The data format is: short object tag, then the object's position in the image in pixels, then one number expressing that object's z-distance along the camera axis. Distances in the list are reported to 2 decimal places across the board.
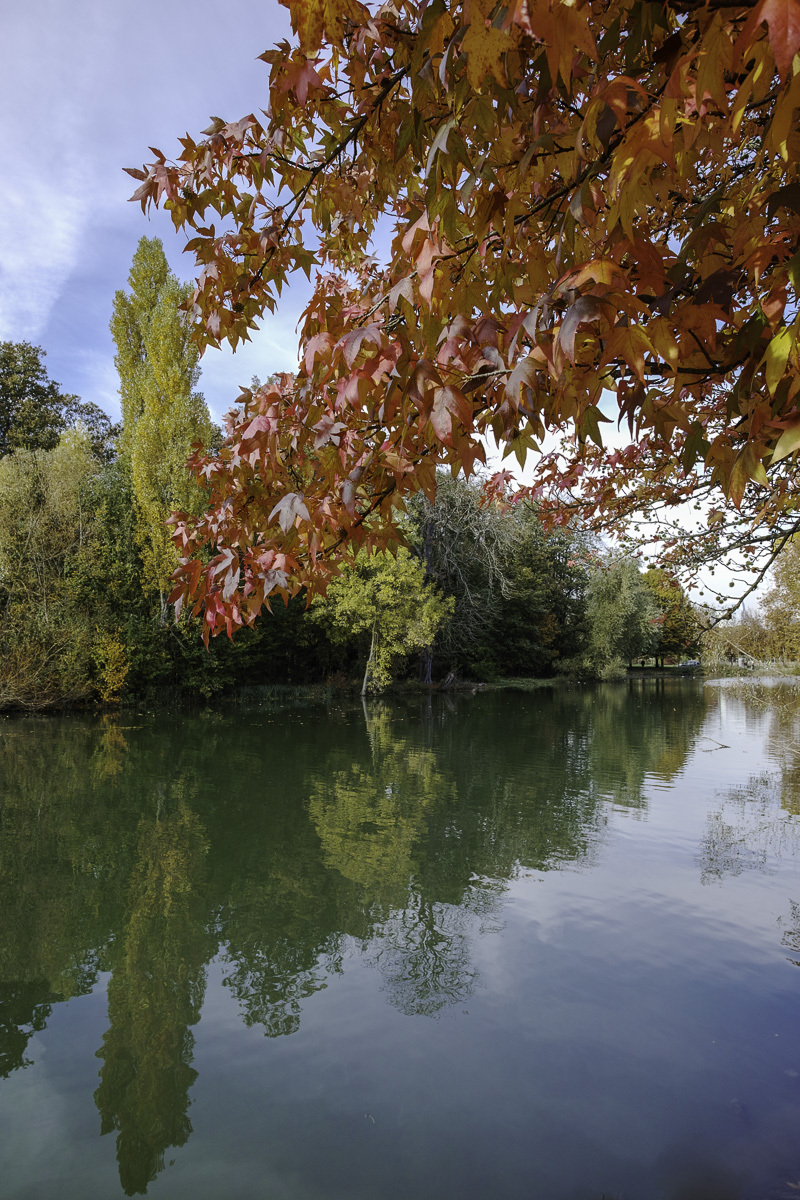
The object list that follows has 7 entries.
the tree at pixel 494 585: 21.50
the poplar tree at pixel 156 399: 17.78
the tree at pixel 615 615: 32.44
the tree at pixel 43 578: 15.47
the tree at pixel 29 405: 25.19
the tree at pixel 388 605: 20.22
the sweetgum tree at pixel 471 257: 1.25
